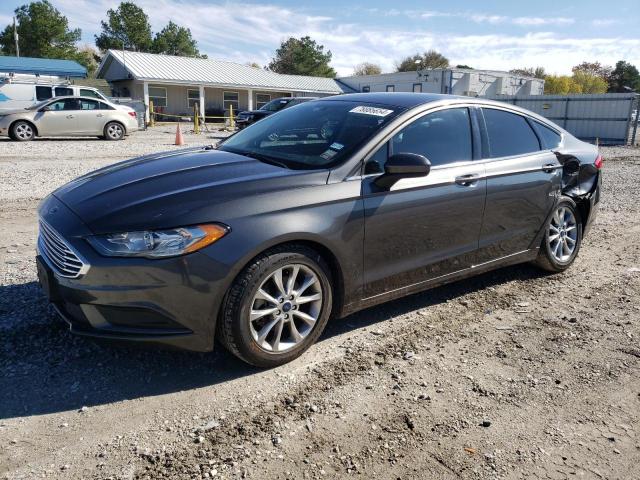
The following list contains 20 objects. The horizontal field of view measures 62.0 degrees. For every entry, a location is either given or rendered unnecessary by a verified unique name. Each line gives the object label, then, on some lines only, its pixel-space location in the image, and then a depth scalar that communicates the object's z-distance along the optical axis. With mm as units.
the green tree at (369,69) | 87062
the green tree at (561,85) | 82875
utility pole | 47781
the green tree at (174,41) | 62344
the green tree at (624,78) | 85562
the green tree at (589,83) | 85500
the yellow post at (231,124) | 29666
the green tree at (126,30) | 59031
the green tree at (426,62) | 79688
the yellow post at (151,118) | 29250
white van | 20109
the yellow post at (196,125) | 25009
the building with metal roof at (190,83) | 36000
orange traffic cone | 17750
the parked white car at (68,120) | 16264
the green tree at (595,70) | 92938
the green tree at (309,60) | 65312
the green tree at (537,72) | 87300
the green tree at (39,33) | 52906
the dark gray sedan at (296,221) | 2906
